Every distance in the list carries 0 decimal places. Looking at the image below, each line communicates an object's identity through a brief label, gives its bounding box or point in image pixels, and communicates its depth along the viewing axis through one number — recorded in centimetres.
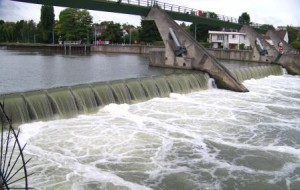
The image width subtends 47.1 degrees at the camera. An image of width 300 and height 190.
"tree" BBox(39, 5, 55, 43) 9198
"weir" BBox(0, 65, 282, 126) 1344
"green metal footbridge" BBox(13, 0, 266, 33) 2579
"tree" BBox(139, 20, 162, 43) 7638
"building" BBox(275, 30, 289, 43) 7550
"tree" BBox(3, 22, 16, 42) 10994
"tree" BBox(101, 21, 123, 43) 8638
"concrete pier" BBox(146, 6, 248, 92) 2750
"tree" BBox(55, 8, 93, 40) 8694
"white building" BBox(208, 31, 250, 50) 7794
